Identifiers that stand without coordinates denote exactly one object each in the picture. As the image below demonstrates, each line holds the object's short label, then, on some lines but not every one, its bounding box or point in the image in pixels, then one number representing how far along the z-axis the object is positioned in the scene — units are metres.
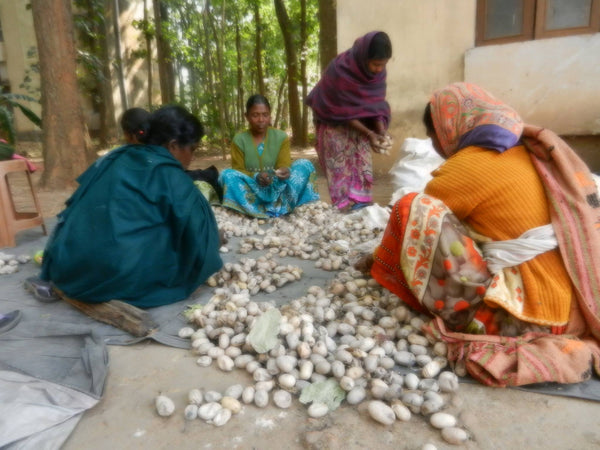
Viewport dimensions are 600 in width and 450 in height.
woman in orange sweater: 1.47
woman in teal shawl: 1.89
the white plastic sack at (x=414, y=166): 3.89
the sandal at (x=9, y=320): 1.87
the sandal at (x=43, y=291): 2.13
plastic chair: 2.99
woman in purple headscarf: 3.51
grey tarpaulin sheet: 1.41
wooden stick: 1.81
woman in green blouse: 3.69
